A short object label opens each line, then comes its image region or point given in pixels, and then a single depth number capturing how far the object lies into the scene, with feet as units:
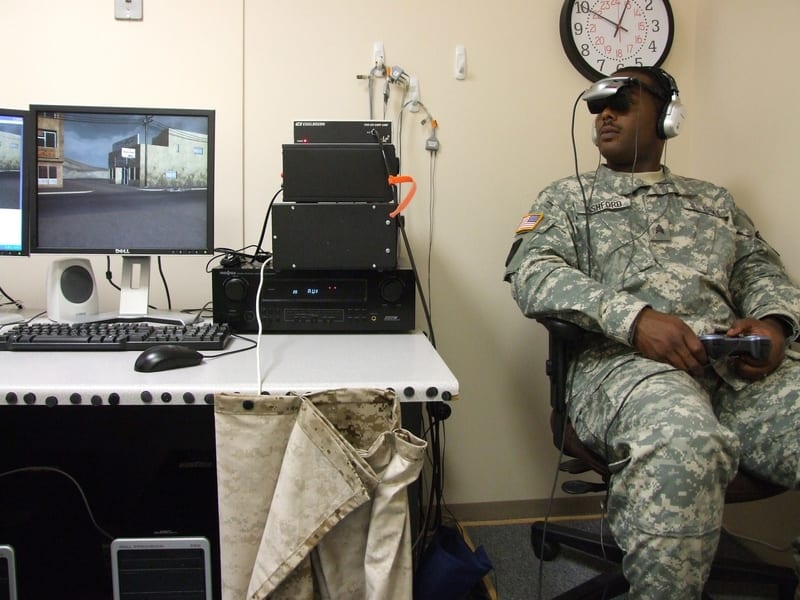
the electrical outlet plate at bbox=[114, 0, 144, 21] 5.13
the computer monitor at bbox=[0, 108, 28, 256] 4.01
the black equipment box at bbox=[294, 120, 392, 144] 4.40
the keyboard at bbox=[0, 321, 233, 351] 3.38
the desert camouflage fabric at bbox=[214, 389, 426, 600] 2.51
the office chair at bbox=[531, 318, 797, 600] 3.78
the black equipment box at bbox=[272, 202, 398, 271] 3.89
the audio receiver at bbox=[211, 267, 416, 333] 4.07
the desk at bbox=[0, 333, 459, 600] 2.75
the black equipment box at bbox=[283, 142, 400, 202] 3.94
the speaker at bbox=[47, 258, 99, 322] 4.07
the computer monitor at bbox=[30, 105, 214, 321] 4.08
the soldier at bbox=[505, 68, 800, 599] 3.02
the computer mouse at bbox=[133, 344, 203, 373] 2.93
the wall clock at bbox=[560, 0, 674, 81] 5.60
